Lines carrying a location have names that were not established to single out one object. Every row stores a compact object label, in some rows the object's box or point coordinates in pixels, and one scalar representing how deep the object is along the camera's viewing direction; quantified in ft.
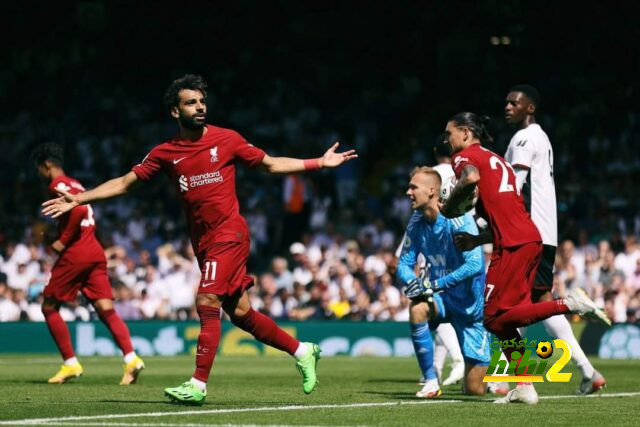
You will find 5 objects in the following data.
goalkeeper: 40.57
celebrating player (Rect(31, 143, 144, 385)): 47.83
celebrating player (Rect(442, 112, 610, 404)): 34.24
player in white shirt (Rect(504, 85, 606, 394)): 40.37
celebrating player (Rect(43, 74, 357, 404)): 34.88
